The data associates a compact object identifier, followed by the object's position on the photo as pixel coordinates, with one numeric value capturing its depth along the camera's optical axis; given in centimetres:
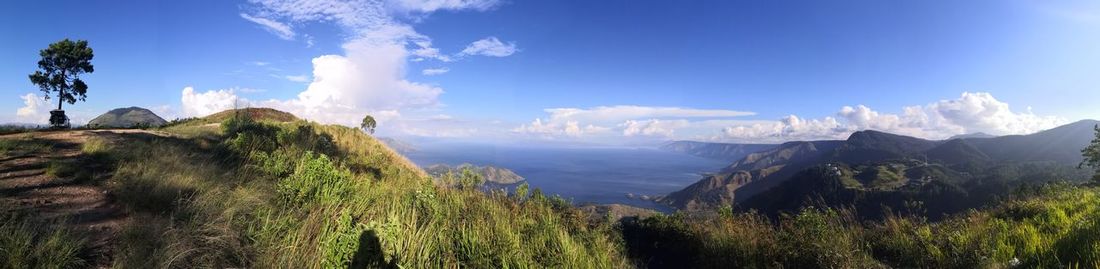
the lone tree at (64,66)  2873
